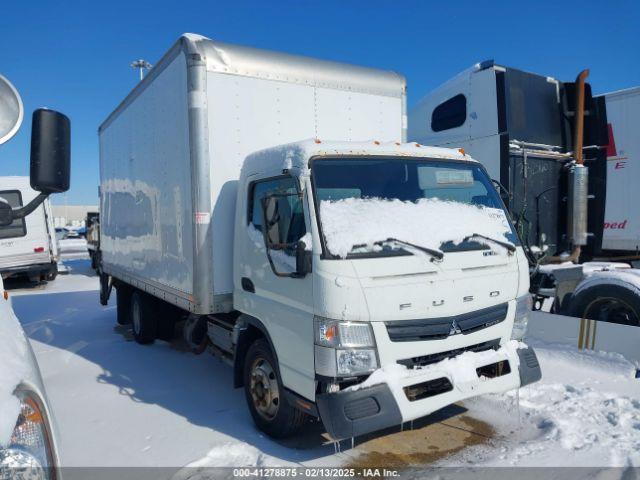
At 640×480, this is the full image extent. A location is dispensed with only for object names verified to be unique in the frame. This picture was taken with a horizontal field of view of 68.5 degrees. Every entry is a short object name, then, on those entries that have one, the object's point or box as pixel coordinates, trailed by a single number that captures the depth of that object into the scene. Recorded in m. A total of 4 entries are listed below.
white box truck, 3.29
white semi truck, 6.52
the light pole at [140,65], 22.52
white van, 13.77
